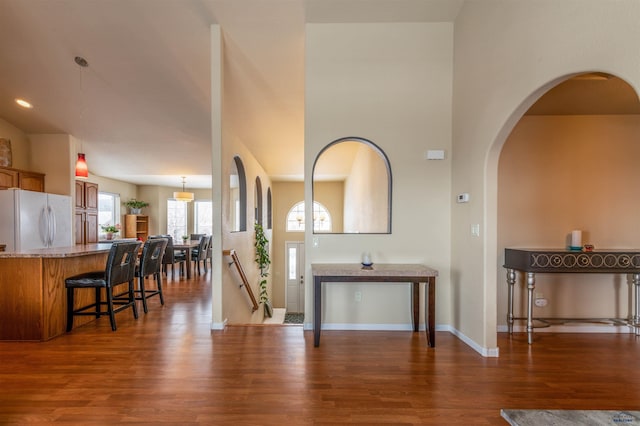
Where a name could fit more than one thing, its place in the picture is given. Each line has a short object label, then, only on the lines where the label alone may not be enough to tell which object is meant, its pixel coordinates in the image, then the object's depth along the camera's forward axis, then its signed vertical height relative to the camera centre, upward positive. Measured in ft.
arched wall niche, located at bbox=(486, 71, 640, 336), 11.14 +0.94
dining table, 22.54 -2.55
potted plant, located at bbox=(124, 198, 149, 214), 31.01 +1.05
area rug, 5.80 -3.88
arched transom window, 29.37 -0.27
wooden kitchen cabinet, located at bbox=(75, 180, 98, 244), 21.07 +0.19
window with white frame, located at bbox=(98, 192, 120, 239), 28.20 +0.57
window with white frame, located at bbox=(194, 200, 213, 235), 35.01 -0.08
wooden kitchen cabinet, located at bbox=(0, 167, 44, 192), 16.75 +2.10
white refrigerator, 15.67 -0.21
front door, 28.07 -5.44
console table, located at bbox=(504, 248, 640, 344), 9.50 -1.43
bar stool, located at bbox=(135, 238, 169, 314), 13.62 -2.10
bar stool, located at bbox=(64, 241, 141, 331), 11.11 -2.28
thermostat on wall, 10.33 +0.58
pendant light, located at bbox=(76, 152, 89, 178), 12.93 +2.02
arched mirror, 12.85 +1.78
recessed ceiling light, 16.47 +6.02
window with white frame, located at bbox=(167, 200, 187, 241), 34.09 -0.39
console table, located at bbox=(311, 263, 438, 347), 9.95 -2.03
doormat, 26.66 -8.91
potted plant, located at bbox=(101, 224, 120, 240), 25.35 -1.27
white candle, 10.43 -0.80
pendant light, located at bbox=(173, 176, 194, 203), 27.14 +1.69
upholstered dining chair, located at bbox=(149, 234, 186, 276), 21.85 -2.78
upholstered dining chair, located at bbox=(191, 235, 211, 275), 24.17 -2.89
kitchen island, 10.18 -2.61
